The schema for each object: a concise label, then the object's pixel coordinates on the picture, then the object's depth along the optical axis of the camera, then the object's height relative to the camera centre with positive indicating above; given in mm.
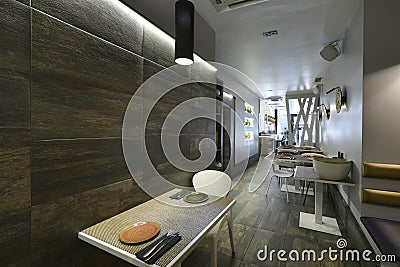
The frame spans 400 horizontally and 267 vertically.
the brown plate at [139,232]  1063 -594
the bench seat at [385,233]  1208 -716
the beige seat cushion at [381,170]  1824 -353
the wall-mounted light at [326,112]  4459 +530
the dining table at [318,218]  2498 -1242
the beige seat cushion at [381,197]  1804 -614
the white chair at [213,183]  2208 -601
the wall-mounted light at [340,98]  2823 +550
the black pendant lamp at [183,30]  1527 +821
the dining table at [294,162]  3805 -580
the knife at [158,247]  941 -603
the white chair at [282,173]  3836 -825
